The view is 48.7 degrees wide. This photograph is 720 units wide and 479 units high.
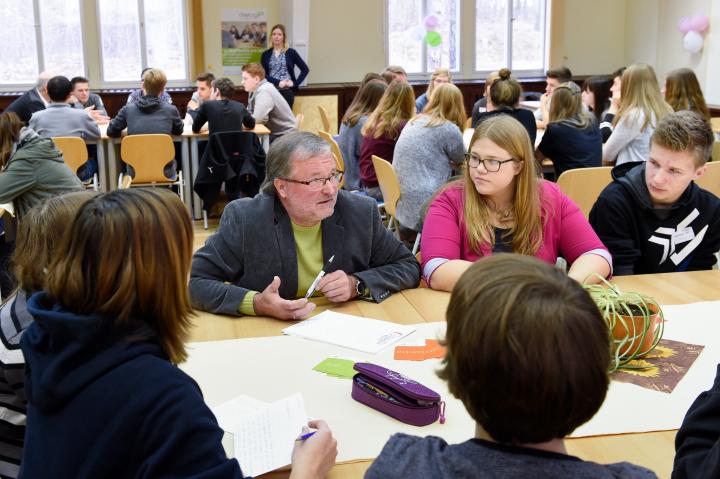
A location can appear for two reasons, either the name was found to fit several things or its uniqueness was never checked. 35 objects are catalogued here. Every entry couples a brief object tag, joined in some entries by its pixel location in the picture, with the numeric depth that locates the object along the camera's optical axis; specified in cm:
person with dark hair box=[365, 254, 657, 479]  99
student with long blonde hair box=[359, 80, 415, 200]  574
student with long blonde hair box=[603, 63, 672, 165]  532
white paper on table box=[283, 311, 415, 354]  218
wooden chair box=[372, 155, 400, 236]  480
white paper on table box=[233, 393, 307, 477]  157
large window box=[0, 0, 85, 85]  1030
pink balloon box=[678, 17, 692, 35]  973
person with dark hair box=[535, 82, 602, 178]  537
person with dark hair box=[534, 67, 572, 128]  847
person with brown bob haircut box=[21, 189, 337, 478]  126
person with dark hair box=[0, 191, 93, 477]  192
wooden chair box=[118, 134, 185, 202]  693
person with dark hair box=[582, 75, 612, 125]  729
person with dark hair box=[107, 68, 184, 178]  727
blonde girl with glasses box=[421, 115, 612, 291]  275
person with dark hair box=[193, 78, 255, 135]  733
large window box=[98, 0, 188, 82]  1051
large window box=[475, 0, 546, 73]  1170
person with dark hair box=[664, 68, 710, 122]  619
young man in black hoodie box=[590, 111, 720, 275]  301
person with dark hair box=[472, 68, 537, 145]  586
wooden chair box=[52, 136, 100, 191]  647
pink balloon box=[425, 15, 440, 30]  1119
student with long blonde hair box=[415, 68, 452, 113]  779
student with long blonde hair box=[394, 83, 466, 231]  502
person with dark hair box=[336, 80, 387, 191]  620
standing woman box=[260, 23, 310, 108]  1035
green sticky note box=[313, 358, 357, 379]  196
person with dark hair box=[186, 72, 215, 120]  890
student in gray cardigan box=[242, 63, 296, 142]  831
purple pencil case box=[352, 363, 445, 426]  170
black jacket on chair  706
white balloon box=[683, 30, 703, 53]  965
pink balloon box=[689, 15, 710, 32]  955
